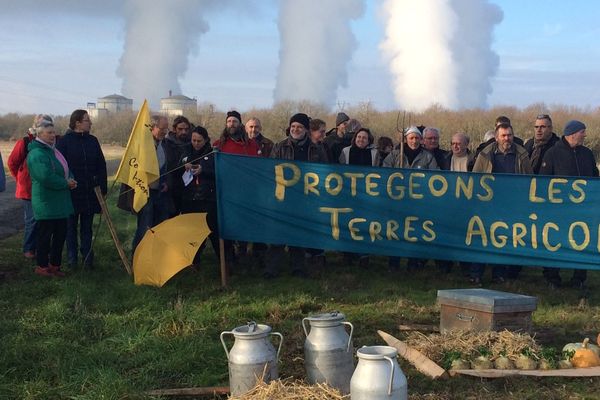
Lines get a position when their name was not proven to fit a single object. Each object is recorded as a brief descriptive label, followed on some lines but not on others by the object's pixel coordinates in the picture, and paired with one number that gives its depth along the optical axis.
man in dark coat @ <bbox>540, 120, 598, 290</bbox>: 8.27
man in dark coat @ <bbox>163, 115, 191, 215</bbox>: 8.70
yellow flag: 8.09
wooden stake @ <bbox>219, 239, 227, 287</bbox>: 7.96
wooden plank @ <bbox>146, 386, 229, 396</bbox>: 4.72
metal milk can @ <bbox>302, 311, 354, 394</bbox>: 4.37
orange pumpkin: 5.20
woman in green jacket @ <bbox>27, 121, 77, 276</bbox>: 7.83
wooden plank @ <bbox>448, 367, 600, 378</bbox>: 5.04
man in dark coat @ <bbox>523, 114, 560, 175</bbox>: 8.76
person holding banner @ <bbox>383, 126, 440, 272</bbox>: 9.09
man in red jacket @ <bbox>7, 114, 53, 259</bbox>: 9.12
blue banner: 7.95
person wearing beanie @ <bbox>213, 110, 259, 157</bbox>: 8.89
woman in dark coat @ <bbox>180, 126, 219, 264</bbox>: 8.67
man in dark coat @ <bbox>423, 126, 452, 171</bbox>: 9.34
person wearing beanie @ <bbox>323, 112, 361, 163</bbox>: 9.73
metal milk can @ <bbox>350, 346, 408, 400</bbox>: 3.65
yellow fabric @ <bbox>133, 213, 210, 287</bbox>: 7.73
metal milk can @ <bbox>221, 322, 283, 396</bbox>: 4.21
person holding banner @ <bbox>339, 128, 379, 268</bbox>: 9.34
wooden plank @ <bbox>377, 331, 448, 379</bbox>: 5.09
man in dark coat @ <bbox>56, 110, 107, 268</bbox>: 8.60
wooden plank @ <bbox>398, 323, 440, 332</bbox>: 6.39
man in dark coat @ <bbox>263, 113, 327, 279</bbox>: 8.58
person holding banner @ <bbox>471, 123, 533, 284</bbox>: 8.52
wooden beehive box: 5.81
